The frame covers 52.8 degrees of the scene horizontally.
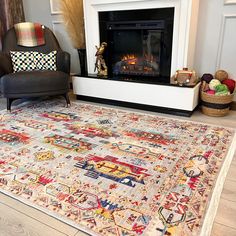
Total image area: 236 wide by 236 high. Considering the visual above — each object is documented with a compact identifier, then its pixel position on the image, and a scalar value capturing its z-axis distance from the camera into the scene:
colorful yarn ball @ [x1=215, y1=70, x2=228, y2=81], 2.59
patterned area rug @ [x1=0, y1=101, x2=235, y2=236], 1.22
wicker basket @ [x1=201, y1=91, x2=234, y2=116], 2.48
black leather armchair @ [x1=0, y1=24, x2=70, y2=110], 2.63
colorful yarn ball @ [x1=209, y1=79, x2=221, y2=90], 2.52
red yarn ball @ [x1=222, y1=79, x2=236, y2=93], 2.57
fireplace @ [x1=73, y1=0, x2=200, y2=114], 2.52
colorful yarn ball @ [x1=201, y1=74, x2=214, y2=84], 2.63
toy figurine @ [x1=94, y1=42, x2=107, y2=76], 3.00
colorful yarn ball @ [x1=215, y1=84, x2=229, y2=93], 2.49
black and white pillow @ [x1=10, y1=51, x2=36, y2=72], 2.93
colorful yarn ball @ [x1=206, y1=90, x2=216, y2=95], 2.53
